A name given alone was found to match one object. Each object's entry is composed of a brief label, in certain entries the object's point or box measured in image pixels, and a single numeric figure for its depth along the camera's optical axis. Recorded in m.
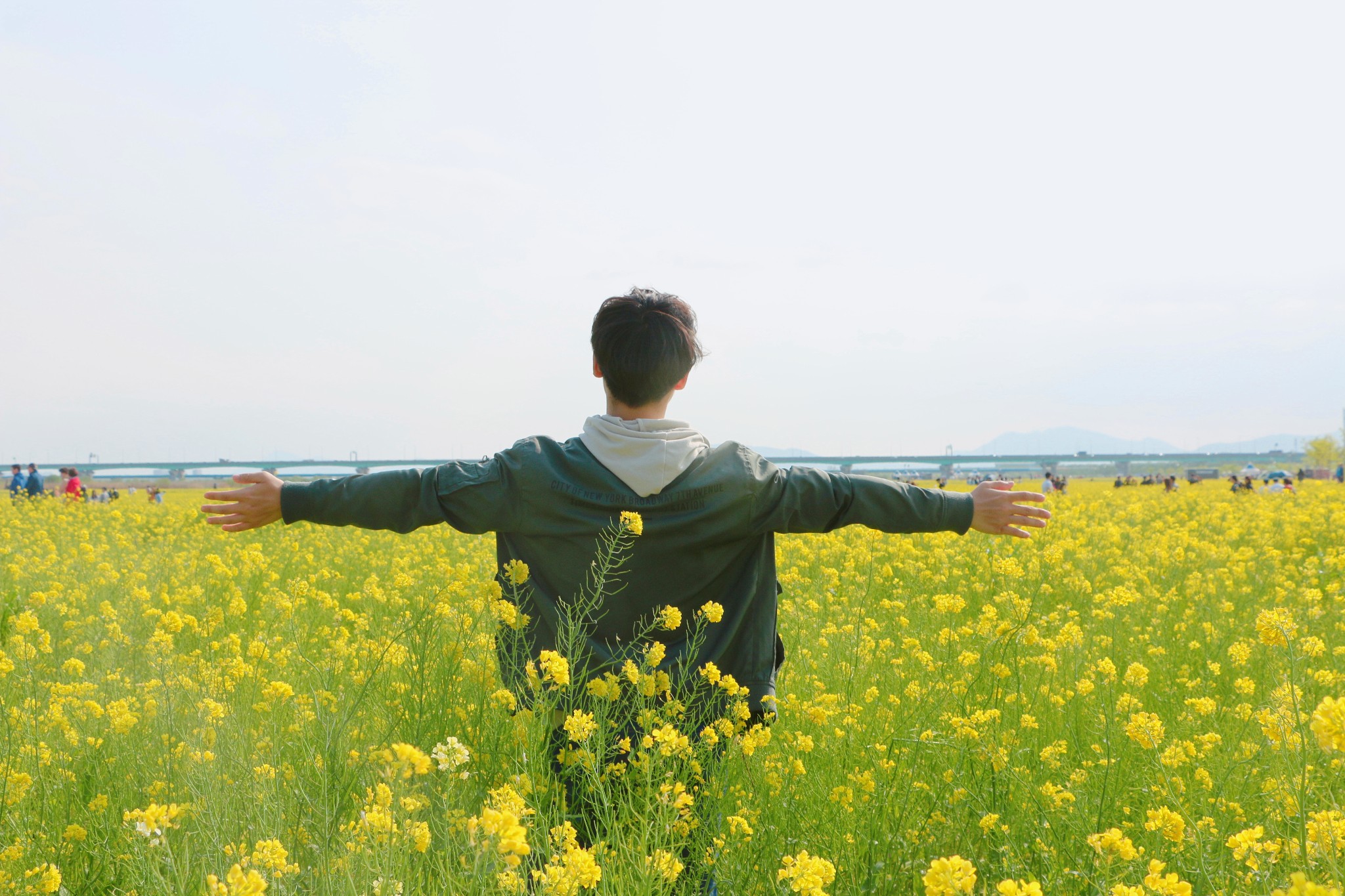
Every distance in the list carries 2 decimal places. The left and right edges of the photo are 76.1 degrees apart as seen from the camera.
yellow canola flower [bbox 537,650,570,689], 1.84
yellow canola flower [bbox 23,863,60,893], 1.85
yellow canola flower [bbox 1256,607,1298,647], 1.90
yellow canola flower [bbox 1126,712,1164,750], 2.24
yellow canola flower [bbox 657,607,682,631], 2.07
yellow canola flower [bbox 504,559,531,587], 2.12
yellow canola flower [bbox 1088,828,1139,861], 1.78
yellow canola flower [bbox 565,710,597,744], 1.83
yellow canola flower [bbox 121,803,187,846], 1.83
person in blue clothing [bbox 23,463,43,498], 17.16
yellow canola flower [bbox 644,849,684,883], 1.64
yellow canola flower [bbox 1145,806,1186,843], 2.08
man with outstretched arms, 2.03
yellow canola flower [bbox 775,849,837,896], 1.55
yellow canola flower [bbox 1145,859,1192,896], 1.51
